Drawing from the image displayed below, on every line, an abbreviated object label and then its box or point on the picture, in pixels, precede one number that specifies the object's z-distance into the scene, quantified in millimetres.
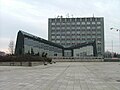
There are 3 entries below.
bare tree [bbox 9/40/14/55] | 51500
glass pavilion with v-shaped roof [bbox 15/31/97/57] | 41981
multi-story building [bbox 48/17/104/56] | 87060
